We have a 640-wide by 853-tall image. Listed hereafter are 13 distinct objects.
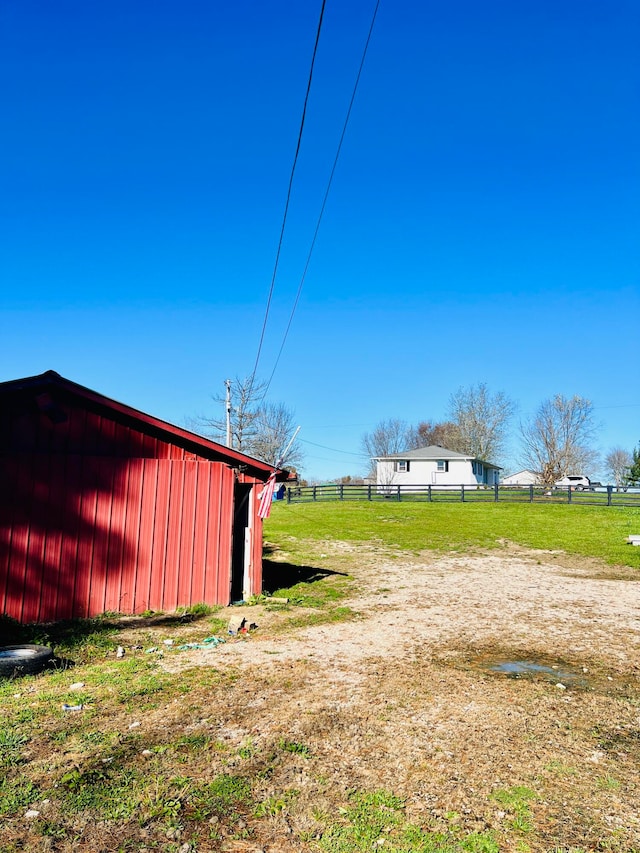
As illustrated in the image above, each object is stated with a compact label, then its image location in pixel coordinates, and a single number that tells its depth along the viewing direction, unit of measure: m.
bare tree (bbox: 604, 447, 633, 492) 88.04
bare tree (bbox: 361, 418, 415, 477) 76.94
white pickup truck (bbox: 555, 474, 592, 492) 48.20
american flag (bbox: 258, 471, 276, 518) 10.38
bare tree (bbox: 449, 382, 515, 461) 60.75
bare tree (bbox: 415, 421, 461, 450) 65.17
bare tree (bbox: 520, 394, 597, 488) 51.69
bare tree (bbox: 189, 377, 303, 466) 46.09
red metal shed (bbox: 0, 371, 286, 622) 8.62
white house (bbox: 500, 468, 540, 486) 74.68
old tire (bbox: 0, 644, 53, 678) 6.15
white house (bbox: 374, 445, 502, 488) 46.72
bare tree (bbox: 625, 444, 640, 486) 50.17
